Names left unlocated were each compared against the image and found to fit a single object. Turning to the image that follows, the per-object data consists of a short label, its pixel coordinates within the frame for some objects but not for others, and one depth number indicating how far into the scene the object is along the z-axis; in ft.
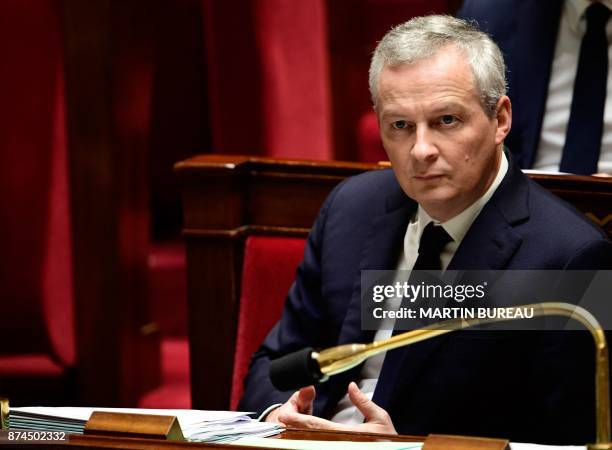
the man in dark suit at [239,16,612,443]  31.06
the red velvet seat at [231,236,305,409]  32.55
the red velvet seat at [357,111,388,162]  35.20
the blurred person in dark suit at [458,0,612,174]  32.34
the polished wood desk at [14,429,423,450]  29.99
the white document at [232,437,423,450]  30.12
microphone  29.79
